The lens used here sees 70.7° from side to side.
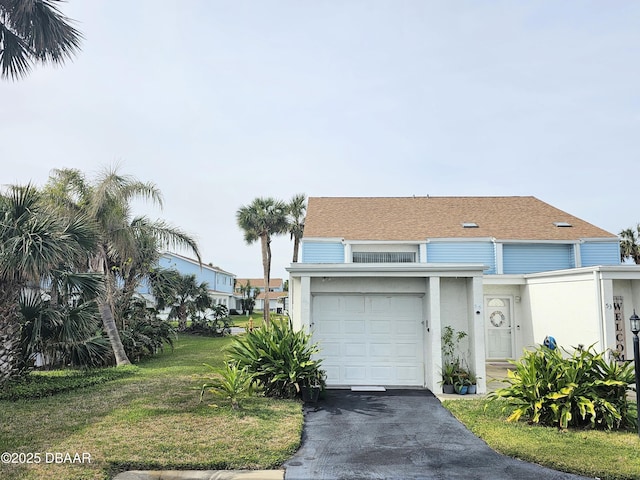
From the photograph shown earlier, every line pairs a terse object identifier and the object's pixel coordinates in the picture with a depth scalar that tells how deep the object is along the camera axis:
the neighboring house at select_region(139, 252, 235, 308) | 36.41
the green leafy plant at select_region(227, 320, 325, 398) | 9.14
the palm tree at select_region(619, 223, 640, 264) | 32.19
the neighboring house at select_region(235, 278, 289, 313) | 66.29
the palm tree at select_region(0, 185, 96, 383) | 9.02
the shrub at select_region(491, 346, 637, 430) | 7.11
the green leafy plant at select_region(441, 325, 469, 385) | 10.14
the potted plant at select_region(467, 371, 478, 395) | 10.13
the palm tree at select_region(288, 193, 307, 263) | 32.19
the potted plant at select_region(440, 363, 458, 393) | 10.05
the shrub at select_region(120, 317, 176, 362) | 14.97
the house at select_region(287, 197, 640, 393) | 10.60
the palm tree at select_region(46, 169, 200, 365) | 13.42
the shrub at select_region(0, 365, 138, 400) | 9.18
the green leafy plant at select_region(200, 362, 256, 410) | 8.34
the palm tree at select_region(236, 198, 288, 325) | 31.29
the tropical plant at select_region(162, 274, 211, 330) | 27.34
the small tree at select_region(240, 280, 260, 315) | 49.97
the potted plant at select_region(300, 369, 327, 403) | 9.22
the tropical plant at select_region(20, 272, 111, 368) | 10.57
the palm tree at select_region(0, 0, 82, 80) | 10.81
